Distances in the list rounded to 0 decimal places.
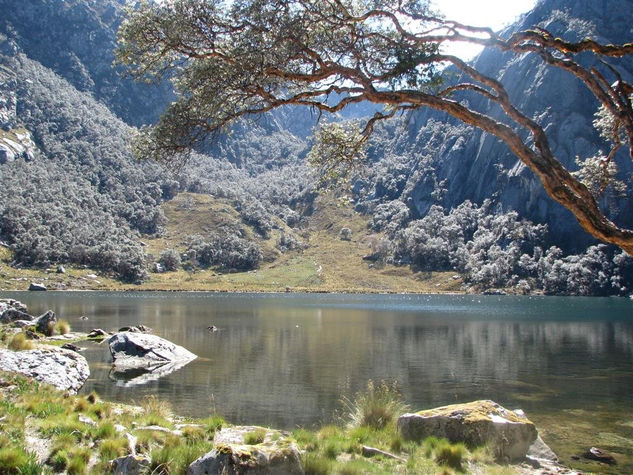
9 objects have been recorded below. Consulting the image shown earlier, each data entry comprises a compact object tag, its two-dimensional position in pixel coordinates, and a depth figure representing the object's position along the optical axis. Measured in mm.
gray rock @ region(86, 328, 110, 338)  42188
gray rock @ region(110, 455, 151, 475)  8352
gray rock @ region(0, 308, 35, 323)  40375
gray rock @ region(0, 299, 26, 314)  42194
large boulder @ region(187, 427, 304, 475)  7961
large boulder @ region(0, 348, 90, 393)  18953
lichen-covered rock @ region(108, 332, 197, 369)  31991
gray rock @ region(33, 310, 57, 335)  37844
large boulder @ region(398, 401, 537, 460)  13547
